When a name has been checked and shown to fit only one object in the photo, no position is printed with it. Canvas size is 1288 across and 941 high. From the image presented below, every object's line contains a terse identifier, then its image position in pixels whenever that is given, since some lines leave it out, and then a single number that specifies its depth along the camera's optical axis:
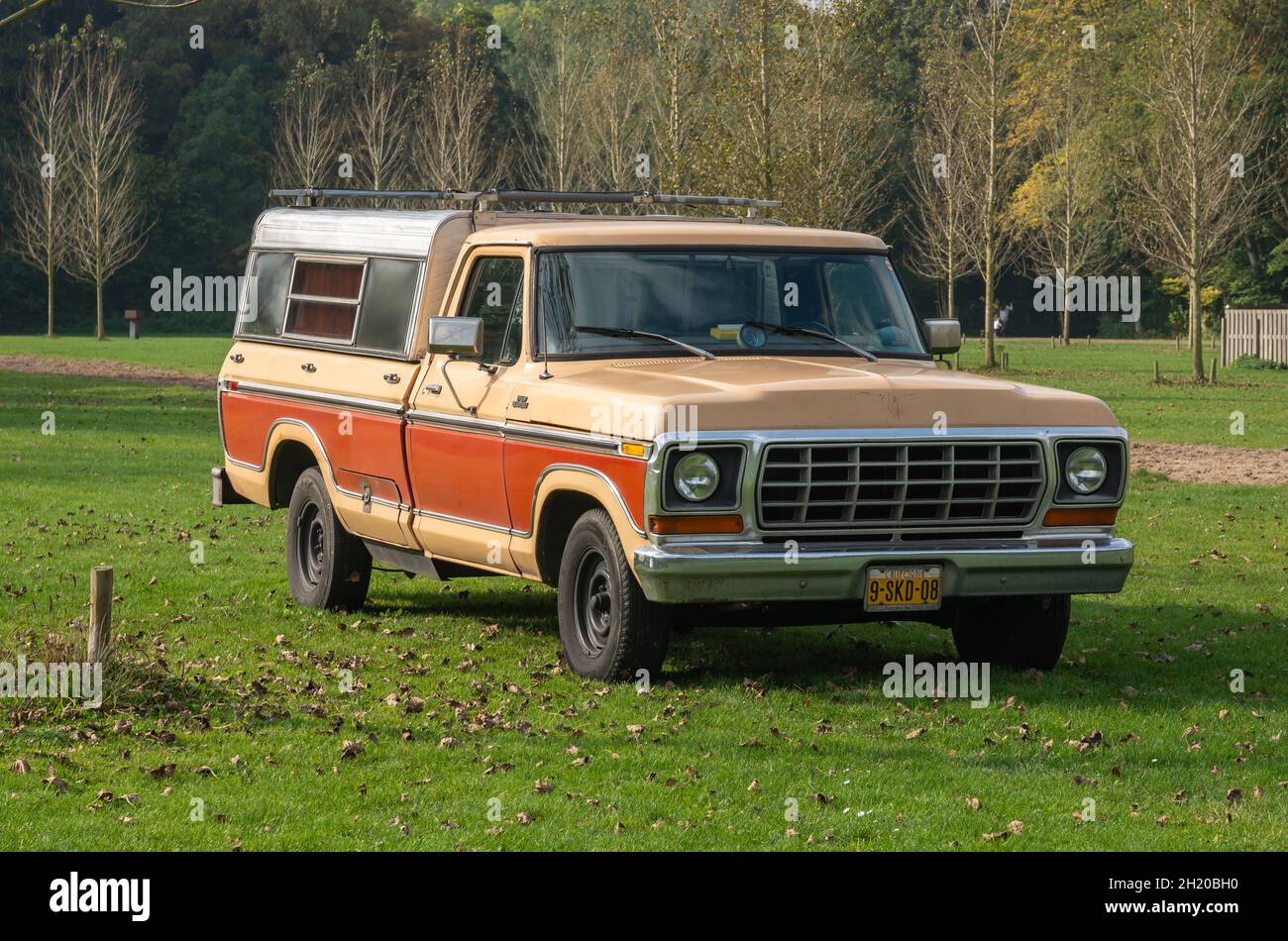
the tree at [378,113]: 72.94
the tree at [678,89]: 44.41
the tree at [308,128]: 75.38
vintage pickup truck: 9.54
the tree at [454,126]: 67.94
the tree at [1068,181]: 72.38
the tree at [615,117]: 63.19
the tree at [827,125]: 42.81
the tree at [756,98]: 41.44
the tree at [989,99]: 52.97
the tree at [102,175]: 74.88
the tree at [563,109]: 66.00
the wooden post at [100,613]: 9.50
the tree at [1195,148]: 48.41
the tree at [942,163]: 63.14
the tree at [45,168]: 76.69
